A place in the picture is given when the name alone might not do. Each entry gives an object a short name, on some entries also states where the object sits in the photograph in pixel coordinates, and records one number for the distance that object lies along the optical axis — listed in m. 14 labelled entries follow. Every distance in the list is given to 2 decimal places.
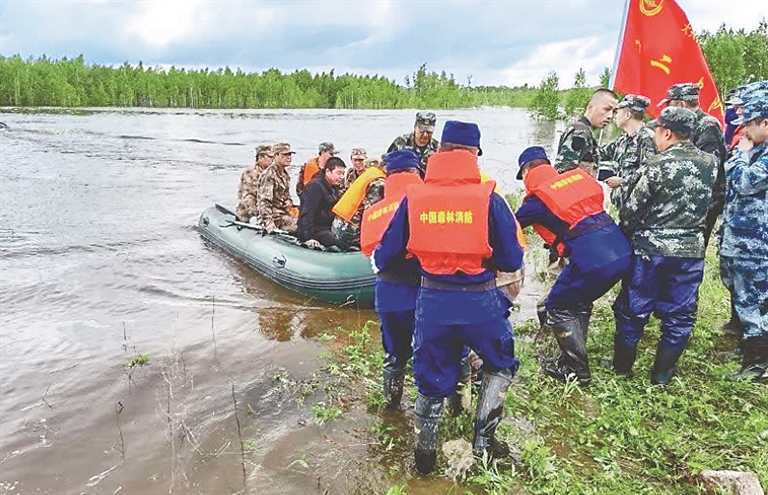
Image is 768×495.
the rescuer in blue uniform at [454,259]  2.89
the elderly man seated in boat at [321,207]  6.53
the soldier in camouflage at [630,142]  4.67
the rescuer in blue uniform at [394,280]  3.48
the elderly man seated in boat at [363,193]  4.49
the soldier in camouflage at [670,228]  3.76
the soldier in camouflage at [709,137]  4.76
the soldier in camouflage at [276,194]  7.50
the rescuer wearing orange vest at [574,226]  3.78
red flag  5.55
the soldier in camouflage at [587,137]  4.50
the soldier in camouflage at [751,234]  4.02
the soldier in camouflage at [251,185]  7.97
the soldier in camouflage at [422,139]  5.88
